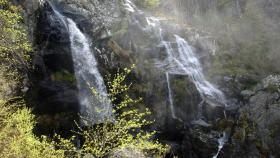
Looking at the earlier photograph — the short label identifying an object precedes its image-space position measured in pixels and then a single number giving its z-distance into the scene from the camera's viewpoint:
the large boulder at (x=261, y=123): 24.56
